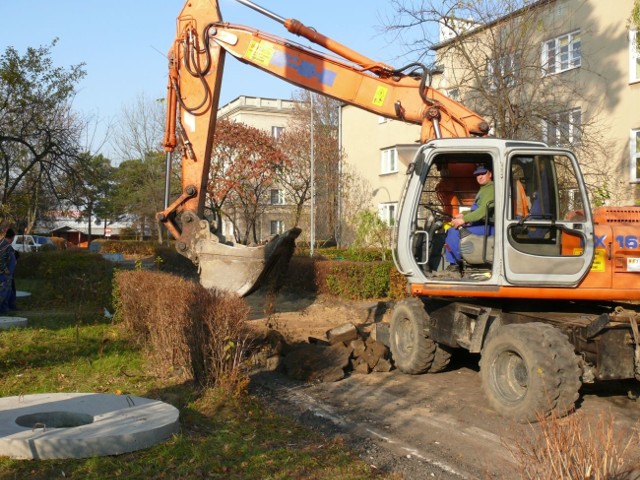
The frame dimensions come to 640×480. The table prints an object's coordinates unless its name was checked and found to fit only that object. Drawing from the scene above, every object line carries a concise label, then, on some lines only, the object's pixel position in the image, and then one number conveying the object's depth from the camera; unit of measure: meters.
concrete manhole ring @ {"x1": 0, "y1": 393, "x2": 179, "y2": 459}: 5.29
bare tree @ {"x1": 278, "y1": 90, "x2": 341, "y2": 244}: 40.06
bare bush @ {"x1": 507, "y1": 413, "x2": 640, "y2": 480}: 3.41
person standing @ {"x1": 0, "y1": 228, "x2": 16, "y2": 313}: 13.44
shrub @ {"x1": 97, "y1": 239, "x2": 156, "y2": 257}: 39.47
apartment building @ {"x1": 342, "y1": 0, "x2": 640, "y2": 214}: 16.84
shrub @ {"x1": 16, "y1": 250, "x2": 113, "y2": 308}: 14.77
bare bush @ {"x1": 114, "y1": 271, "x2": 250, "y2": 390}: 7.41
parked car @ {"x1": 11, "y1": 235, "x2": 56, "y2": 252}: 36.68
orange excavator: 6.82
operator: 7.55
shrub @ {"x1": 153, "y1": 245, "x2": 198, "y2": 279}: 24.40
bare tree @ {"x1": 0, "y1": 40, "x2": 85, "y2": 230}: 20.08
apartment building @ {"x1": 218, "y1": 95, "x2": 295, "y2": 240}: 60.09
